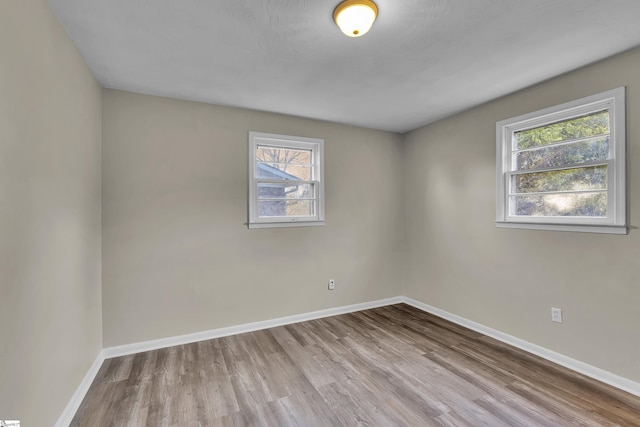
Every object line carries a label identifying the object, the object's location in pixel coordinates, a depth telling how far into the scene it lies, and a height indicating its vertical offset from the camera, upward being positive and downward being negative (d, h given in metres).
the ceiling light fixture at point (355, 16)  1.54 +1.09
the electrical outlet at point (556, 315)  2.47 -0.90
